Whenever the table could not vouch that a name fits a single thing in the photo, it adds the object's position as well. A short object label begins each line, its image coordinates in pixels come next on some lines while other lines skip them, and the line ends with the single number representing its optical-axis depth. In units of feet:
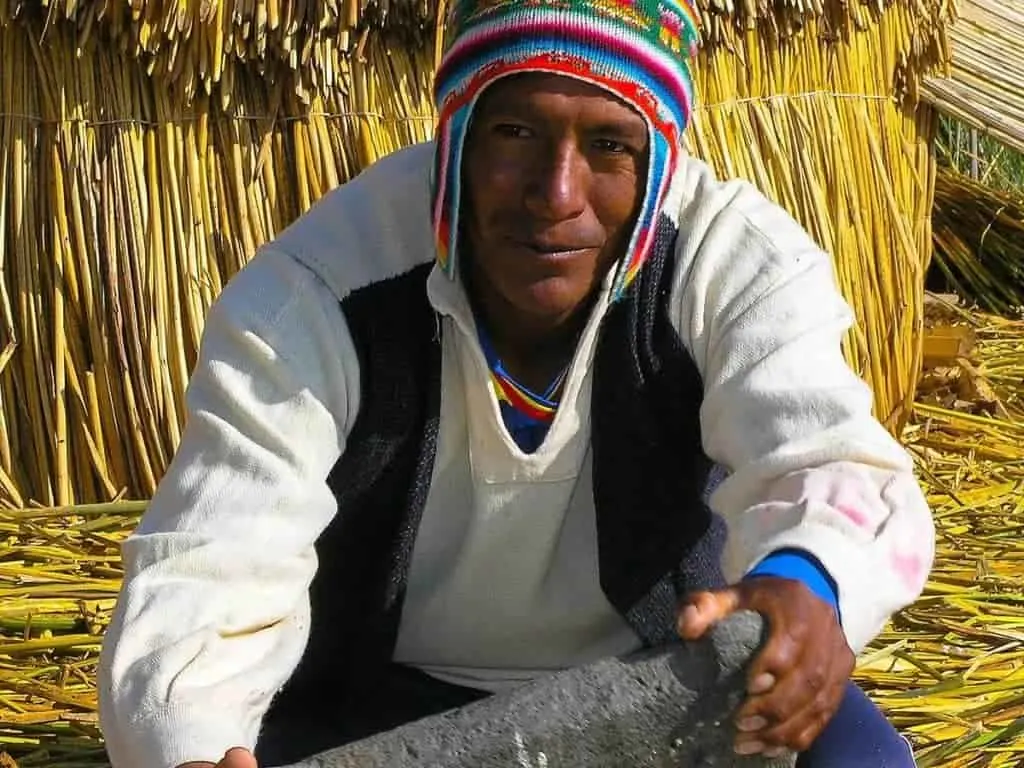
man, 5.62
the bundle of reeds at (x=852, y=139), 11.73
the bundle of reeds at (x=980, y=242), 17.56
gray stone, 4.97
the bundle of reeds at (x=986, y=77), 13.08
